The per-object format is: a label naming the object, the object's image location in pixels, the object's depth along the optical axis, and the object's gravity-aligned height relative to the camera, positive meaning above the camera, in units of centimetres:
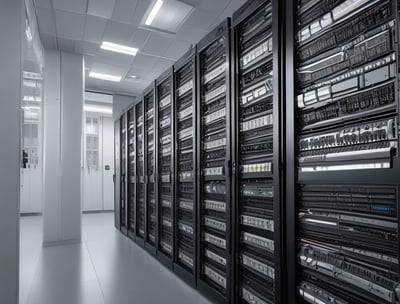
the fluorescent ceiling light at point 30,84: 308 +97
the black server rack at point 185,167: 295 -3
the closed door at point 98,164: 981 +1
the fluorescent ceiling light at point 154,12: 377 +210
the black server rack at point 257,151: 187 +9
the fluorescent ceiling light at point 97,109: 915 +179
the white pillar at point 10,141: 204 +17
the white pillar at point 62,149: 503 +27
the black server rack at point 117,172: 614 -18
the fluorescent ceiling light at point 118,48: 507 +209
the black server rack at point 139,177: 480 -22
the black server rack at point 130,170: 537 -11
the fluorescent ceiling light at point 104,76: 652 +201
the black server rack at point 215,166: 238 -2
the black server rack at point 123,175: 581 -22
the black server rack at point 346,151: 133 +6
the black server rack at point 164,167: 362 -4
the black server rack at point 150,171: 418 -10
